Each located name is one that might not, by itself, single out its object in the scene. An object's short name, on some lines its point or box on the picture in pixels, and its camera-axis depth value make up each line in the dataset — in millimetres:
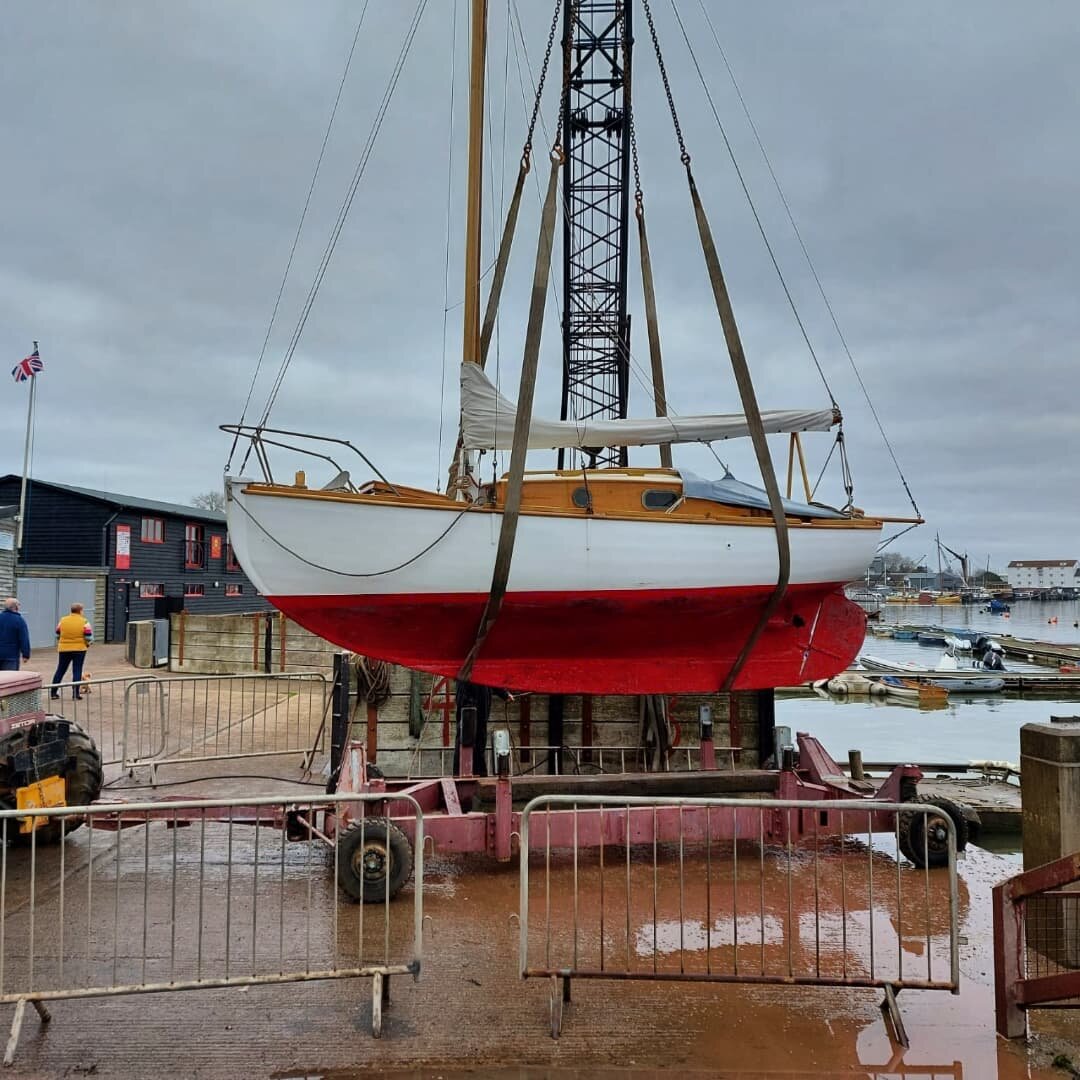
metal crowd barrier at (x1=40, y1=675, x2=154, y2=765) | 8389
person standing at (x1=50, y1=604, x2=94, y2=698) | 11023
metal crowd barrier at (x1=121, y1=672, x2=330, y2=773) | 8109
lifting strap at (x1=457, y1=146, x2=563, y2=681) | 6379
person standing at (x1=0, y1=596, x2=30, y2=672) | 8938
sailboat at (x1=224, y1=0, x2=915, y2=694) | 6480
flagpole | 24405
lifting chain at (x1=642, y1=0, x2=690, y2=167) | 7188
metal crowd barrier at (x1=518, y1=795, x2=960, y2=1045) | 3576
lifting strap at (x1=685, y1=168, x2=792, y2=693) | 6840
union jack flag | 25016
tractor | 5242
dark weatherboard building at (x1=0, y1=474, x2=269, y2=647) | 22031
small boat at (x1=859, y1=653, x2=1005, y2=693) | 26719
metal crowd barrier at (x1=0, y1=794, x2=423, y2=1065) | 3531
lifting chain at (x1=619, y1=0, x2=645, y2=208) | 8770
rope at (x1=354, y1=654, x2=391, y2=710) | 8430
